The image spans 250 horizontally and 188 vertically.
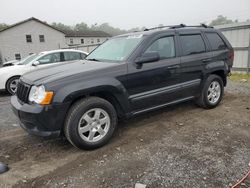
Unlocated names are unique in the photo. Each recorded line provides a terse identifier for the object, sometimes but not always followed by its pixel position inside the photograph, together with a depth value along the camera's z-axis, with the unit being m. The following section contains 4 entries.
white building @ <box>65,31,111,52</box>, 39.00
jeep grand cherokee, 2.95
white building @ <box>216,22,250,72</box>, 8.55
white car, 7.18
